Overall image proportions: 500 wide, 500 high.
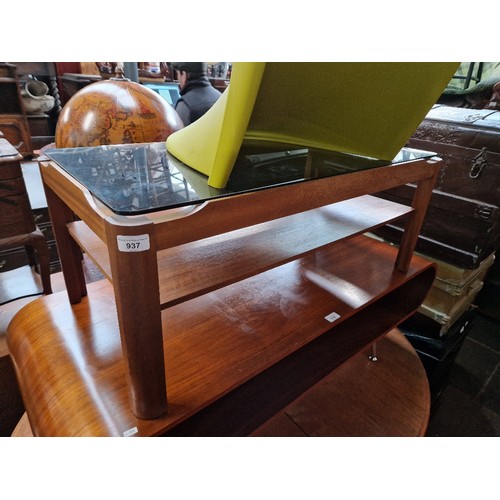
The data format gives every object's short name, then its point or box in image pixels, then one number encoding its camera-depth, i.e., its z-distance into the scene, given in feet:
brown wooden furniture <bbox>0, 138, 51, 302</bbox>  4.10
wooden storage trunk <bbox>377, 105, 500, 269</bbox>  4.35
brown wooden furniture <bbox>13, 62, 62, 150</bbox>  7.90
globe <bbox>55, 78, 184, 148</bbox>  3.70
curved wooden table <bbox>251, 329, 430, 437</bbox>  3.57
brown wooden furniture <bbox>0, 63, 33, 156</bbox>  6.81
